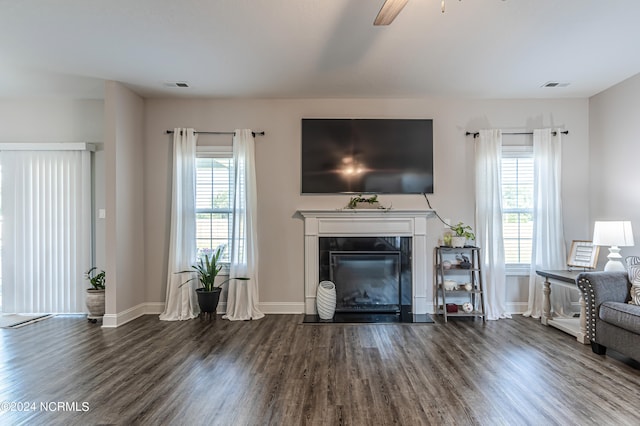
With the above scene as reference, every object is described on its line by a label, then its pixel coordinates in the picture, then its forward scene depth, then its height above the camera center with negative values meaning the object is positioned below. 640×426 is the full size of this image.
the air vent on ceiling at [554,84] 4.23 +1.57
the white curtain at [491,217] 4.61 -0.04
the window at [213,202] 4.82 +0.17
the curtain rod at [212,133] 4.83 +1.11
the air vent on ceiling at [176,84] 4.23 +1.58
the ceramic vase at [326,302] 4.45 -1.09
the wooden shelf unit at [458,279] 4.47 -0.86
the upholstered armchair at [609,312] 2.95 -0.86
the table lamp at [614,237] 3.70 -0.25
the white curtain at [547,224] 4.62 -0.13
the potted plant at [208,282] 4.46 -0.86
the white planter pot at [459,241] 4.54 -0.34
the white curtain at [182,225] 4.60 -0.13
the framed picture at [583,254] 4.14 -0.49
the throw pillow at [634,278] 3.18 -0.59
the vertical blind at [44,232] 4.76 -0.22
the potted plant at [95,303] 4.36 -1.07
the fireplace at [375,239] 4.67 -0.33
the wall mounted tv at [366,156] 4.78 +0.78
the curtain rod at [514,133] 4.74 +1.09
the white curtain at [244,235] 4.59 -0.26
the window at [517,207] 4.79 +0.09
